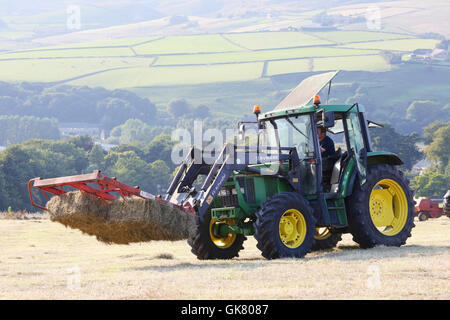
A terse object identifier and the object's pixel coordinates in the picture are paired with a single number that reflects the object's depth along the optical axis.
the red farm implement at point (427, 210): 38.99
